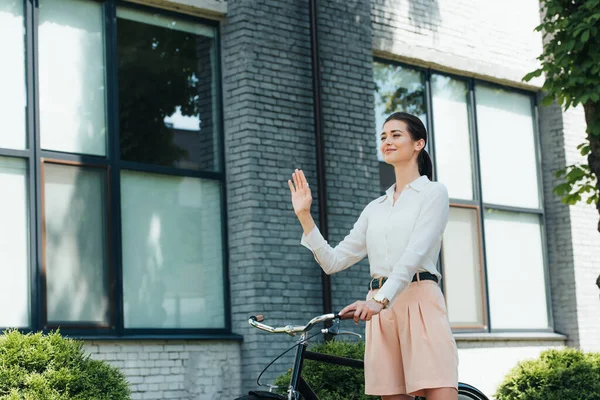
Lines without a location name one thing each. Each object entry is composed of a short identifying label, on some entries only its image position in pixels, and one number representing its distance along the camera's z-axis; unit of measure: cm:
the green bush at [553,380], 1080
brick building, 946
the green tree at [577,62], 1016
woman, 511
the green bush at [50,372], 708
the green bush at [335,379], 796
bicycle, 493
